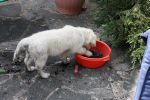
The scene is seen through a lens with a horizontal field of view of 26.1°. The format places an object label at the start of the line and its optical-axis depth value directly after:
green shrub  5.20
